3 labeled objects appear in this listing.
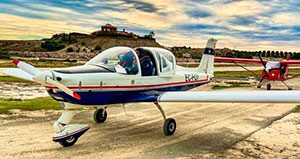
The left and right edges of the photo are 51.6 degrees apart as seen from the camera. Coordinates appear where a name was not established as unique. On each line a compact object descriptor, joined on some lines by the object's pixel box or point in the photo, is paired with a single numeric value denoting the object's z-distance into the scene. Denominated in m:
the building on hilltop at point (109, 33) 191.62
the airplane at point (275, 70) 27.05
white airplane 7.86
